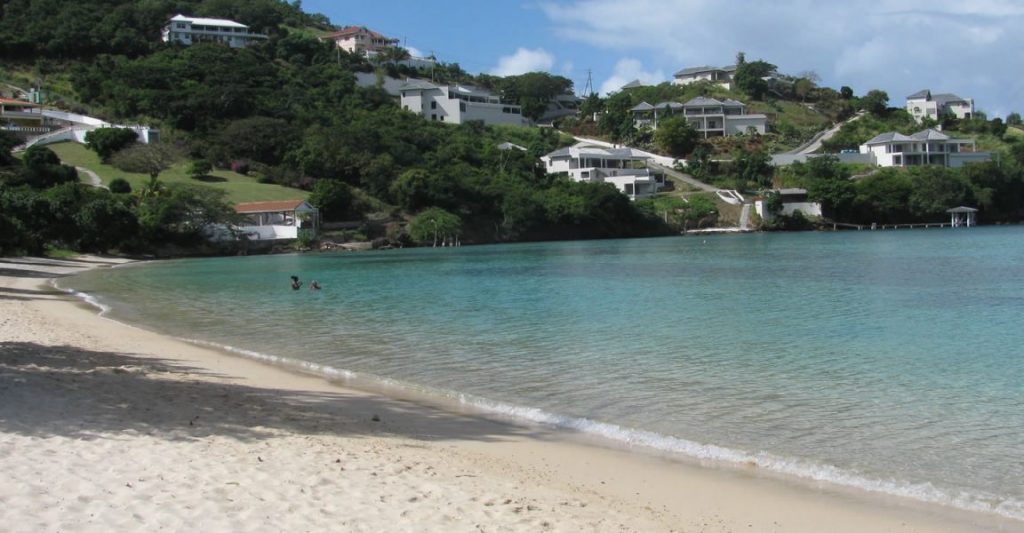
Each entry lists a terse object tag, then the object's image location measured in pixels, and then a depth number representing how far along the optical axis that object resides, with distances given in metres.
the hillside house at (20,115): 88.69
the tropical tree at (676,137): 113.38
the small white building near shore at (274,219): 76.25
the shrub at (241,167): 90.38
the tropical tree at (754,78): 136.25
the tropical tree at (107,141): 84.25
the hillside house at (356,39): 162.50
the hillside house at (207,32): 131.12
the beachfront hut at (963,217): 99.44
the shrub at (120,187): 73.06
